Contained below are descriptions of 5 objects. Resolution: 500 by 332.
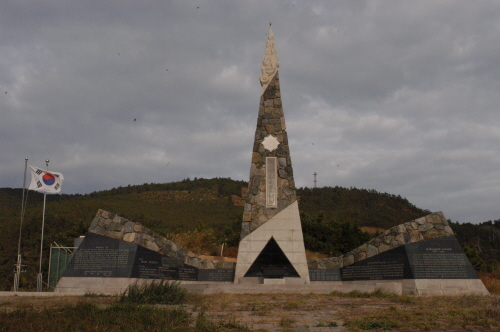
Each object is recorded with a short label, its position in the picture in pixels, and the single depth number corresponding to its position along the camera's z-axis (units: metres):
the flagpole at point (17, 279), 14.87
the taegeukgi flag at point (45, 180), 16.77
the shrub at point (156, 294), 9.47
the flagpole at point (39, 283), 15.40
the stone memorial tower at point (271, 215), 15.62
